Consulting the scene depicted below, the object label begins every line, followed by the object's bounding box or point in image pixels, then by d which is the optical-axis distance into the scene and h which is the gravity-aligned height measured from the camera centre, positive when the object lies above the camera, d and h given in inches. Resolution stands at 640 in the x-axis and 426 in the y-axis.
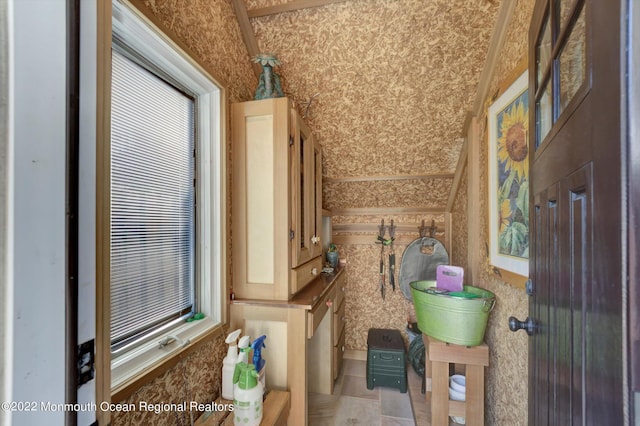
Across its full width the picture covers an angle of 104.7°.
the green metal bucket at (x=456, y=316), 47.9 -20.6
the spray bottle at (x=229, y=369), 42.9 -27.2
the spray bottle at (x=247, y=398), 36.5 -27.5
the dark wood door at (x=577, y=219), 12.3 -0.4
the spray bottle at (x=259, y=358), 42.9 -25.1
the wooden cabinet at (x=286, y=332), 46.4 -22.9
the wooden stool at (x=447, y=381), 51.6 -36.0
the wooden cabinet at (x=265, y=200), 48.3 +2.9
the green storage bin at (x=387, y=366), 75.5 -47.2
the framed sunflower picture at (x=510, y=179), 41.0 +6.4
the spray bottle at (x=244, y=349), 39.6 -22.3
